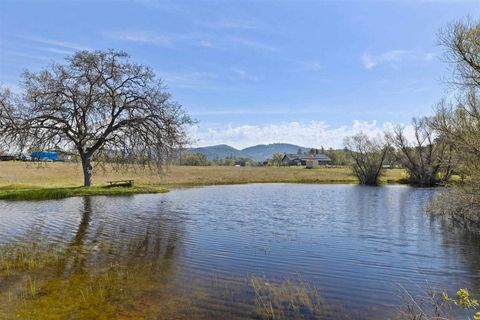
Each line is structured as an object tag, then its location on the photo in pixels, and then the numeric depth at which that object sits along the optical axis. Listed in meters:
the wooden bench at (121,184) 34.45
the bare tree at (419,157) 51.84
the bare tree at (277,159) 135.35
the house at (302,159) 141.00
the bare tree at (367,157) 56.94
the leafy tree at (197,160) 111.81
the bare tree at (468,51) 12.92
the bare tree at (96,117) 28.16
